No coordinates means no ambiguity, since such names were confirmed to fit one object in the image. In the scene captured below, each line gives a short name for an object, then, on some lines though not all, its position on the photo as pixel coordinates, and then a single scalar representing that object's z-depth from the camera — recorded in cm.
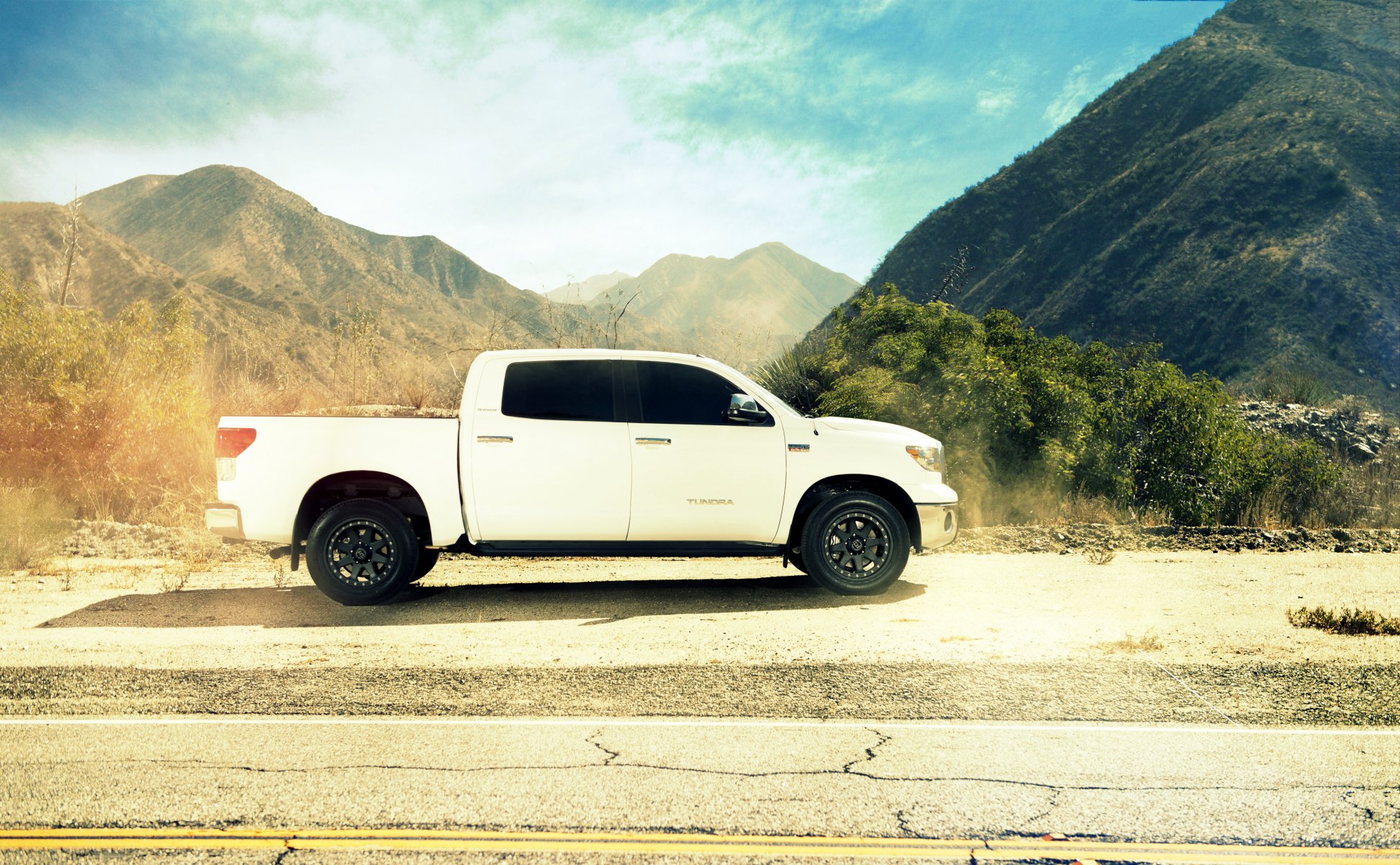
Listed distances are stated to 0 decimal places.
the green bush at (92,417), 1274
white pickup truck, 814
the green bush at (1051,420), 1346
